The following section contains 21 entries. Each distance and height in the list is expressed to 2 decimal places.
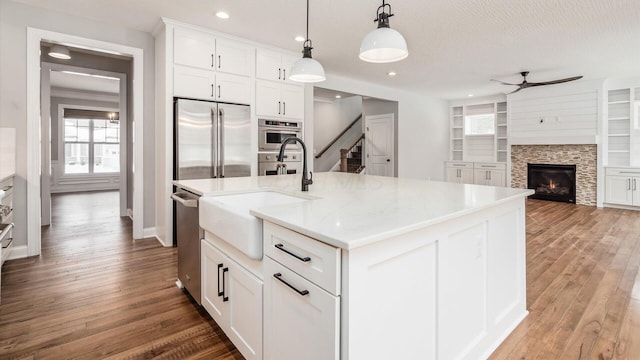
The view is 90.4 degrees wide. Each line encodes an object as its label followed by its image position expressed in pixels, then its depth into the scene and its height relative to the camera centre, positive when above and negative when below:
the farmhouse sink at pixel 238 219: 1.42 -0.22
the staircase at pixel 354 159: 8.51 +0.49
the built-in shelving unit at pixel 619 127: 6.54 +1.03
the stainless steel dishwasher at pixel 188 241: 2.18 -0.48
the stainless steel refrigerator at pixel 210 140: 3.85 +0.45
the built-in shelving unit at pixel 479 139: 8.54 +1.05
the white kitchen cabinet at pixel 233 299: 1.49 -0.66
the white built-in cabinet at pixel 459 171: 8.91 +0.14
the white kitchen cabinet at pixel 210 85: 3.85 +1.16
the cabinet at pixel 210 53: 3.82 +1.57
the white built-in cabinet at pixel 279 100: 4.55 +1.14
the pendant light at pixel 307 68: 2.57 +0.88
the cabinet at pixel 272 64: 4.52 +1.63
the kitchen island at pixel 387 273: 1.05 -0.41
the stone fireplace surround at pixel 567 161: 6.79 +0.36
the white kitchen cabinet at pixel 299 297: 1.05 -0.45
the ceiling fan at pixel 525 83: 5.53 +1.65
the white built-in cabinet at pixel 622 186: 6.17 -0.20
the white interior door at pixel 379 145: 7.96 +0.80
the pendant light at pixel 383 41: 1.92 +0.83
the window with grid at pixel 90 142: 8.78 +0.96
